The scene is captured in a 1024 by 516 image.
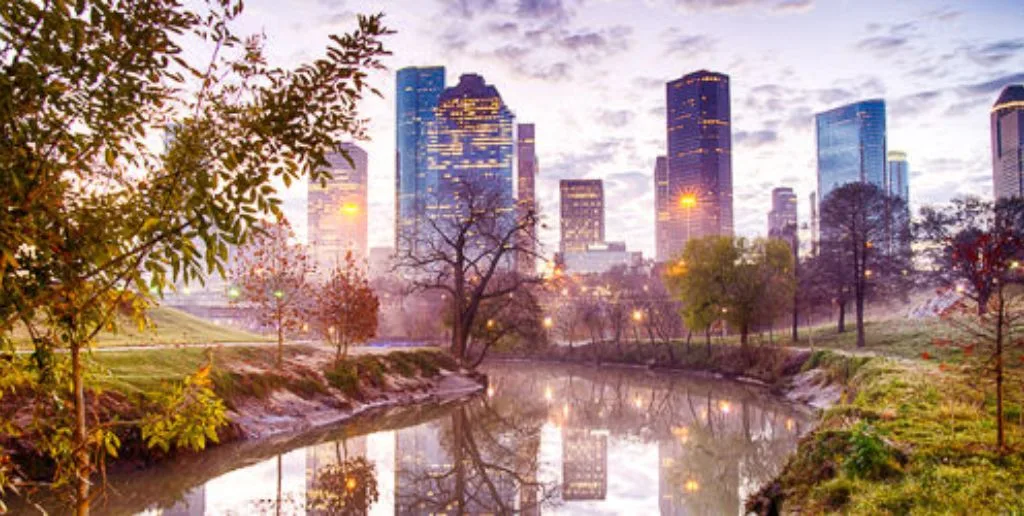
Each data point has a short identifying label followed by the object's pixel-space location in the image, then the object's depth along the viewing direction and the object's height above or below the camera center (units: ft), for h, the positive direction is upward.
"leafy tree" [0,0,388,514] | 15.19 +3.06
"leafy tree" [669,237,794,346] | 189.26 +0.50
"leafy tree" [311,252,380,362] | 114.73 -3.24
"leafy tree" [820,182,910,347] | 181.88 +12.03
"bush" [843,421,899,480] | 41.01 -9.90
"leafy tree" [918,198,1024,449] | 42.83 +2.70
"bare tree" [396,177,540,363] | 145.48 +8.94
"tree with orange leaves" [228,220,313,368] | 96.63 +1.32
